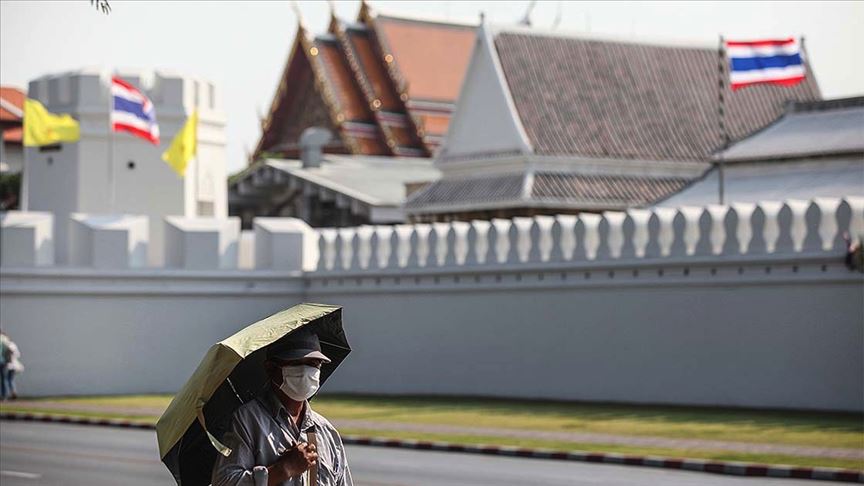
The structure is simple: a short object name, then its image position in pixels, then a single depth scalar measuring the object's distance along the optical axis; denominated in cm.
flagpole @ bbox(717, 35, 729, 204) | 3134
